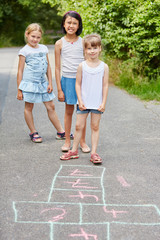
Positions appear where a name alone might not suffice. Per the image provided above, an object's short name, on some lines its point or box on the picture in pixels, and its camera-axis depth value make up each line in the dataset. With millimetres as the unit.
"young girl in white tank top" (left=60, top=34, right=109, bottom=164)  4090
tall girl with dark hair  4367
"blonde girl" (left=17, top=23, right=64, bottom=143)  4831
